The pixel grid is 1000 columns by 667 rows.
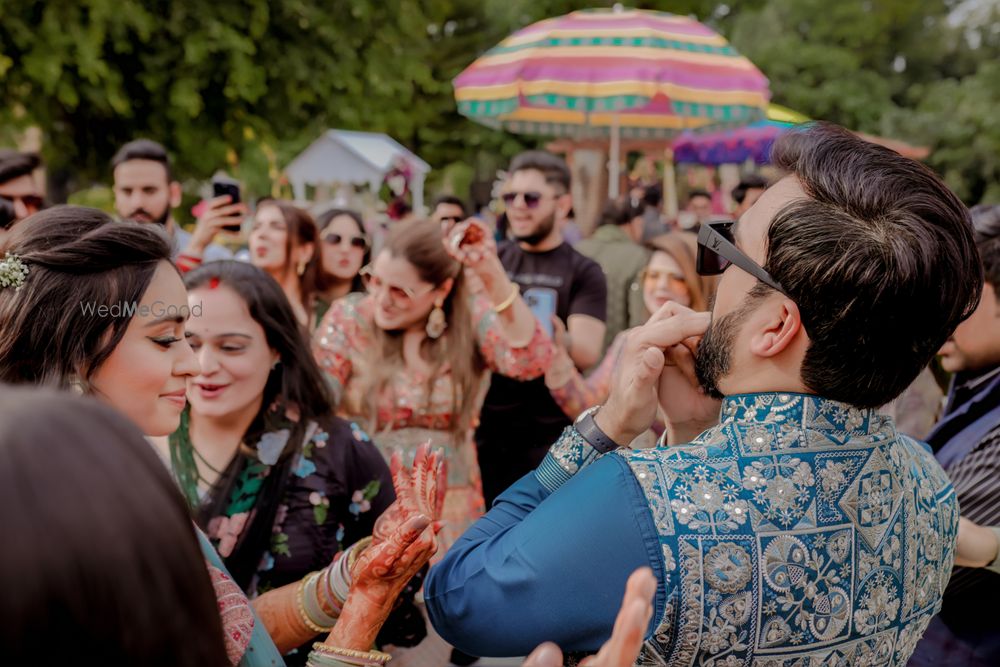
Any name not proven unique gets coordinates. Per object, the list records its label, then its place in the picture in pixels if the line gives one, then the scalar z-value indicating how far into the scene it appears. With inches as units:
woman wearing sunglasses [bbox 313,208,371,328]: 197.3
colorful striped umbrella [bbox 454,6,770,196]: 282.5
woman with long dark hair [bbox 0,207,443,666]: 62.0
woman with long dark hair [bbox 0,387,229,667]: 25.7
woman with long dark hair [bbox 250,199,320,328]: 183.0
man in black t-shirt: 159.5
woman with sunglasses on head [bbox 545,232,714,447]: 137.8
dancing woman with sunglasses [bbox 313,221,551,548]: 130.7
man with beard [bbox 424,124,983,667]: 50.2
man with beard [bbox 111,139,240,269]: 195.3
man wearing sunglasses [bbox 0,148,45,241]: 179.3
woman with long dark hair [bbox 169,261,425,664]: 88.3
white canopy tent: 459.5
